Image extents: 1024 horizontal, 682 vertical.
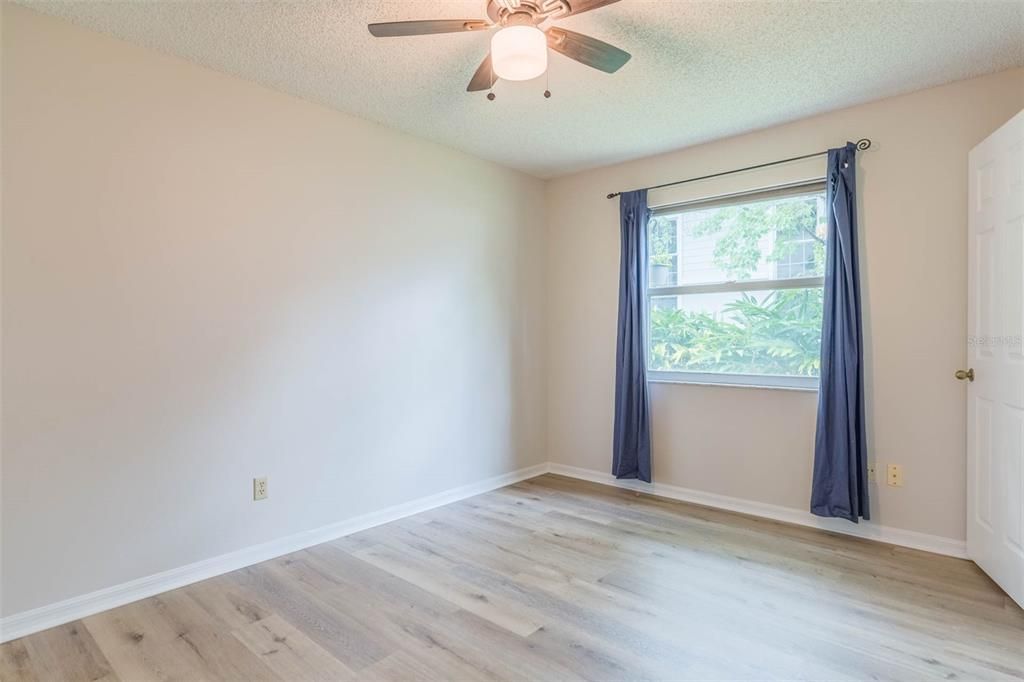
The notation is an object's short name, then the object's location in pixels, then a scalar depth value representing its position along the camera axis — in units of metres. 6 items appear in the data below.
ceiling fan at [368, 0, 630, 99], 1.81
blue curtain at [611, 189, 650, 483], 3.92
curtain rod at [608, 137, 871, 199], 3.06
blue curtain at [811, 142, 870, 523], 3.03
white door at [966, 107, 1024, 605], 2.27
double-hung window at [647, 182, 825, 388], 3.36
